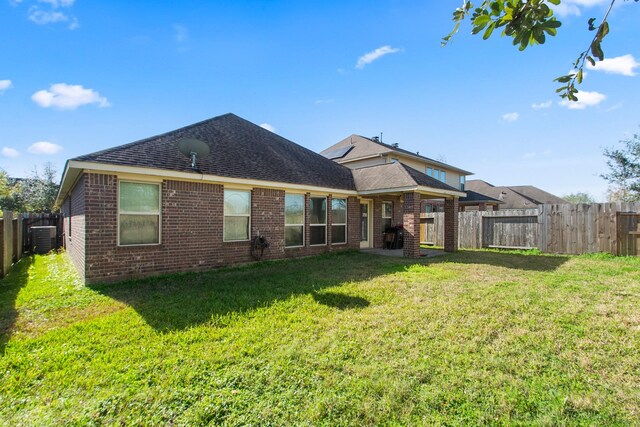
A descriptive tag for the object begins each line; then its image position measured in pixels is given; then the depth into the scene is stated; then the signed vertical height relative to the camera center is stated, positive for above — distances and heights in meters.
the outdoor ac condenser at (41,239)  13.10 -1.15
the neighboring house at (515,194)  31.75 +2.36
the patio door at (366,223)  13.92 -0.40
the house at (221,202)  7.09 +0.36
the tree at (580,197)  67.50 +4.33
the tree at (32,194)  25.84 +1.64
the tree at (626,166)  18.75 +3.17
